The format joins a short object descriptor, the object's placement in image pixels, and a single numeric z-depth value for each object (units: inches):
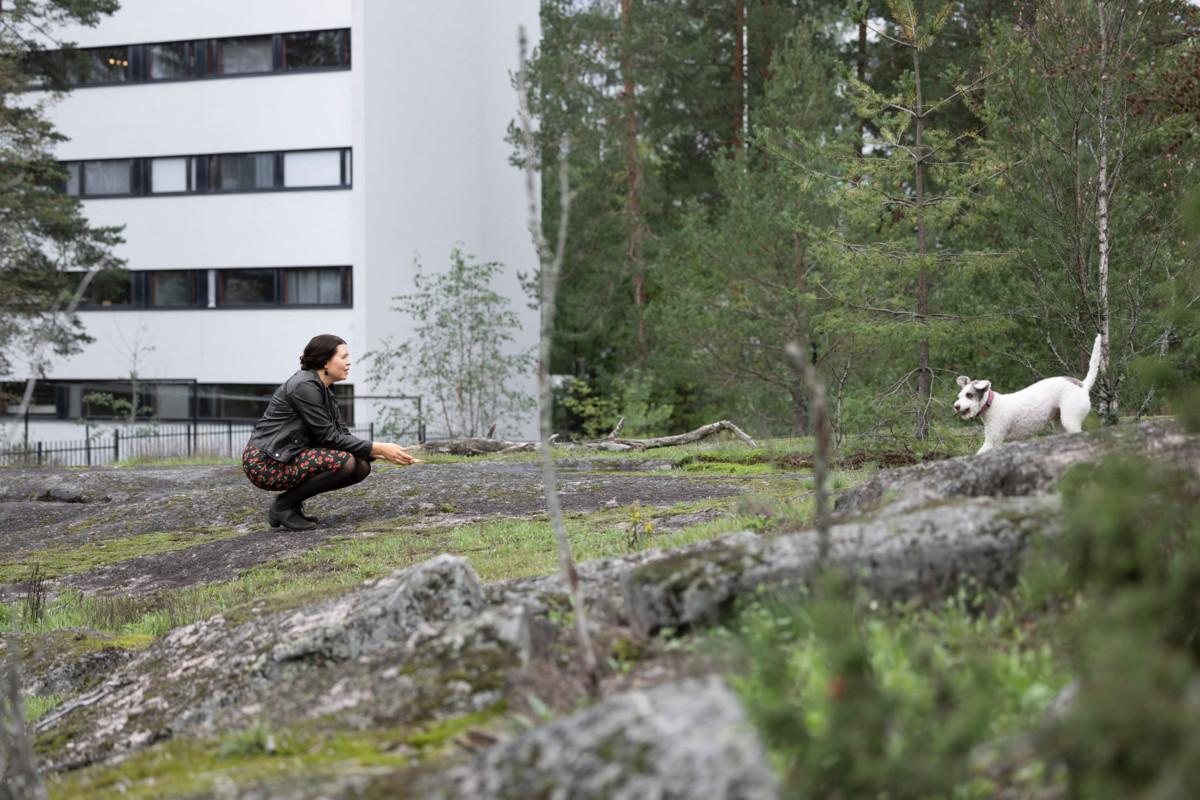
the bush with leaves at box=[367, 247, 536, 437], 1099.9
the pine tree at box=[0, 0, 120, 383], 1032.8
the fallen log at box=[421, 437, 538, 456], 709.3
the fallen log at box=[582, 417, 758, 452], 703.1
